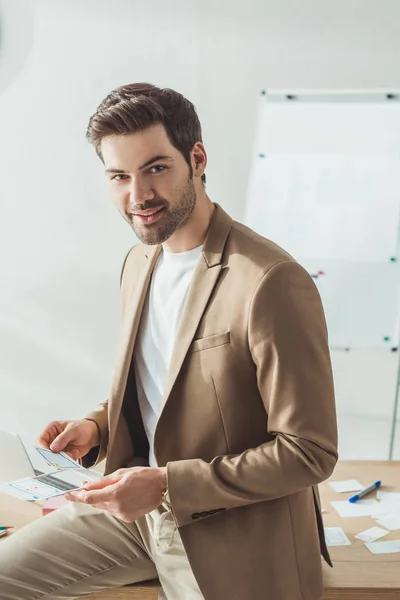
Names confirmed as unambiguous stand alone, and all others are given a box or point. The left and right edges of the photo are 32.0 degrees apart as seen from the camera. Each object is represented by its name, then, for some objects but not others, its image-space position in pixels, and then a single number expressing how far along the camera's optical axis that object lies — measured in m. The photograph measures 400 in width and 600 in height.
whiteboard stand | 3.09
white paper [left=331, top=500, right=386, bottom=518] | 1.97
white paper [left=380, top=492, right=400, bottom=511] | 2.04
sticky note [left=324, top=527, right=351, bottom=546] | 1.77
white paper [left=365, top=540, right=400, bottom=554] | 1.72
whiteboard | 3.12
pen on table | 2.07
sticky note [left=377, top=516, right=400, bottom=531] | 1.87
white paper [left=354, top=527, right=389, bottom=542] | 1.79
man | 1.25
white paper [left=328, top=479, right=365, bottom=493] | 2.17
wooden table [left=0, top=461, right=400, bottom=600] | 1.49
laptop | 2.09
